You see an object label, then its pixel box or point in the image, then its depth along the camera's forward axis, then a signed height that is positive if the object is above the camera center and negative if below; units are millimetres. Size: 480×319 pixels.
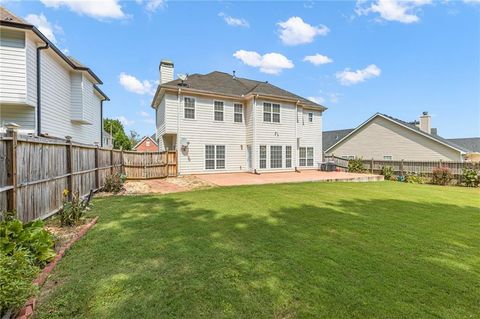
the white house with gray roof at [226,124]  15734 +2260
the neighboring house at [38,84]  8852 +3153
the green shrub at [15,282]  2170 -1138
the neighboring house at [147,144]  48250 +2639
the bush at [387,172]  17625 -1157
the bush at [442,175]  15242 -1246
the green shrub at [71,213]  5141 -1146
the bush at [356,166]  19781 -803
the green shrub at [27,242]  3045 -1080
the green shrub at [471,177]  14447 -1300
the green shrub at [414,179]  16234 -1535
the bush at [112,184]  9930 -1060
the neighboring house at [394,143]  20766 +1195
